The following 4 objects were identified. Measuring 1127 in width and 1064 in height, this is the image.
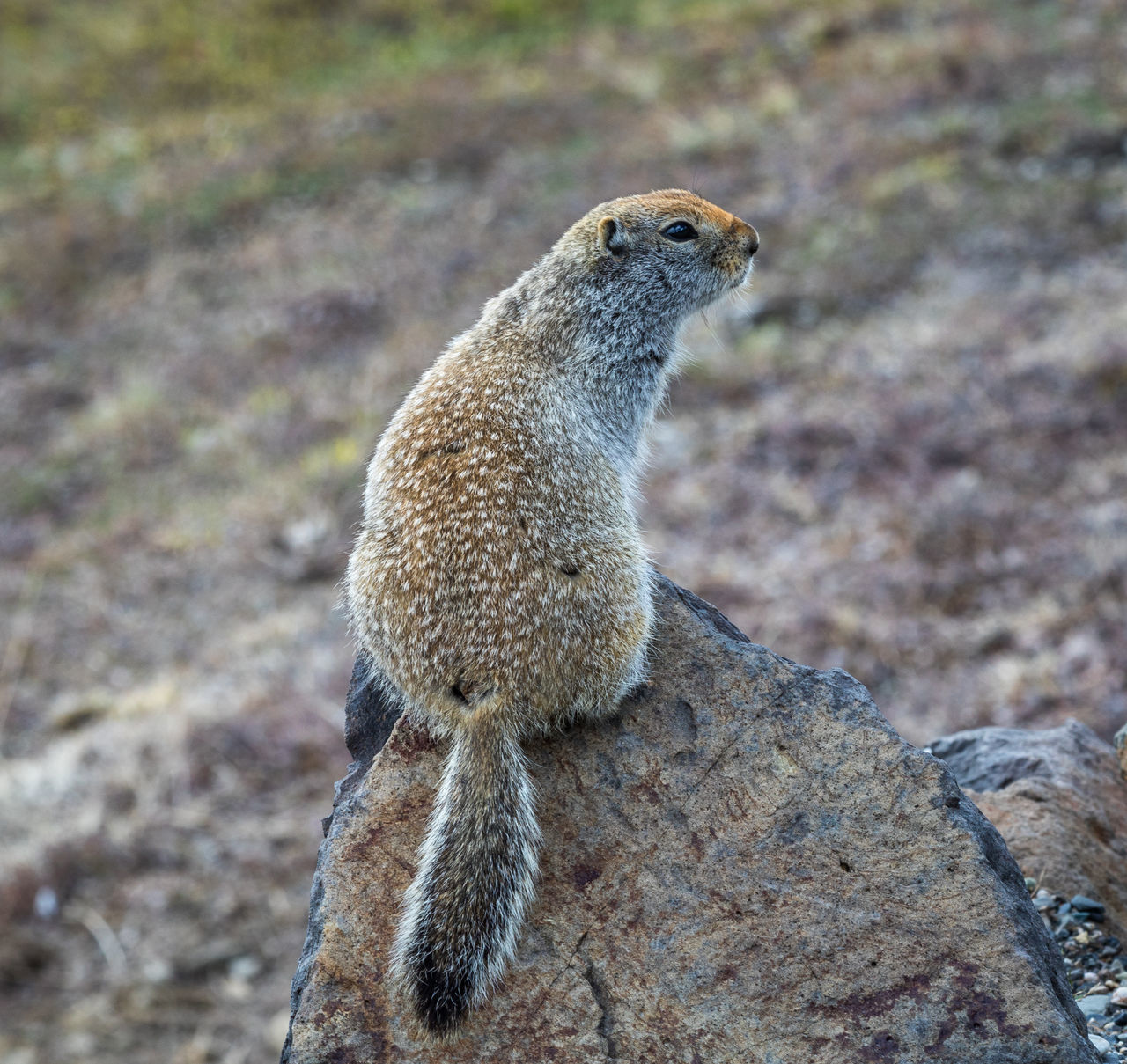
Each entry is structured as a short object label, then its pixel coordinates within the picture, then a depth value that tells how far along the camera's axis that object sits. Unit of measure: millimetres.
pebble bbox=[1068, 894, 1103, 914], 9102
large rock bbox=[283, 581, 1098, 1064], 7086
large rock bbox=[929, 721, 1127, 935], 9359
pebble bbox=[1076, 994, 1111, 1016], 8172
